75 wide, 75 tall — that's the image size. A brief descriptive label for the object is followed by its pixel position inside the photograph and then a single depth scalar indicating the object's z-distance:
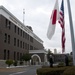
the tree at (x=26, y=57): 29.31
